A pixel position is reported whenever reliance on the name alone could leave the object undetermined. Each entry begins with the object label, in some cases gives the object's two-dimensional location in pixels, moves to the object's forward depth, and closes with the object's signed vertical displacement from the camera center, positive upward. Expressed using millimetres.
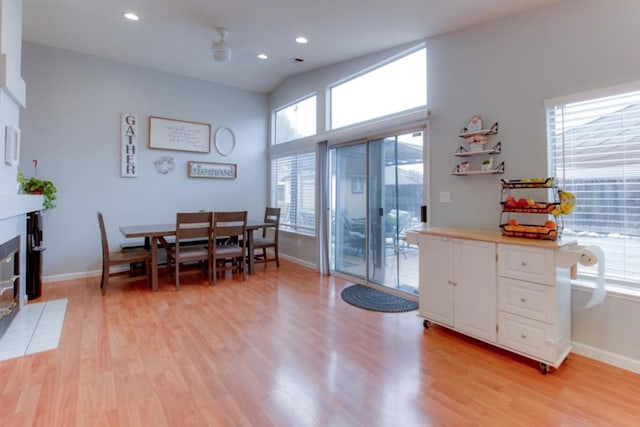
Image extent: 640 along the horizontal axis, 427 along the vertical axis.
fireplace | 2643 -633
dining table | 3694 -256
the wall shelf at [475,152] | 2777 +555
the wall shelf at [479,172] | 2754 +369
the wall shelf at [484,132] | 2796 +734
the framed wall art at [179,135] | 4934 +1307
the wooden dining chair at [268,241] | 4957 -464
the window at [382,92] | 3549 +1567
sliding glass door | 3658 +50
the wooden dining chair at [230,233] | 4121 -283
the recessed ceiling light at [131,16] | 3350 +2176
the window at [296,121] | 5207 +1657
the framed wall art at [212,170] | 5316 +771
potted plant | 3727 +319
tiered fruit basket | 2268 +11
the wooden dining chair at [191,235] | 3883 -280
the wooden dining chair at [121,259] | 3697 -564
